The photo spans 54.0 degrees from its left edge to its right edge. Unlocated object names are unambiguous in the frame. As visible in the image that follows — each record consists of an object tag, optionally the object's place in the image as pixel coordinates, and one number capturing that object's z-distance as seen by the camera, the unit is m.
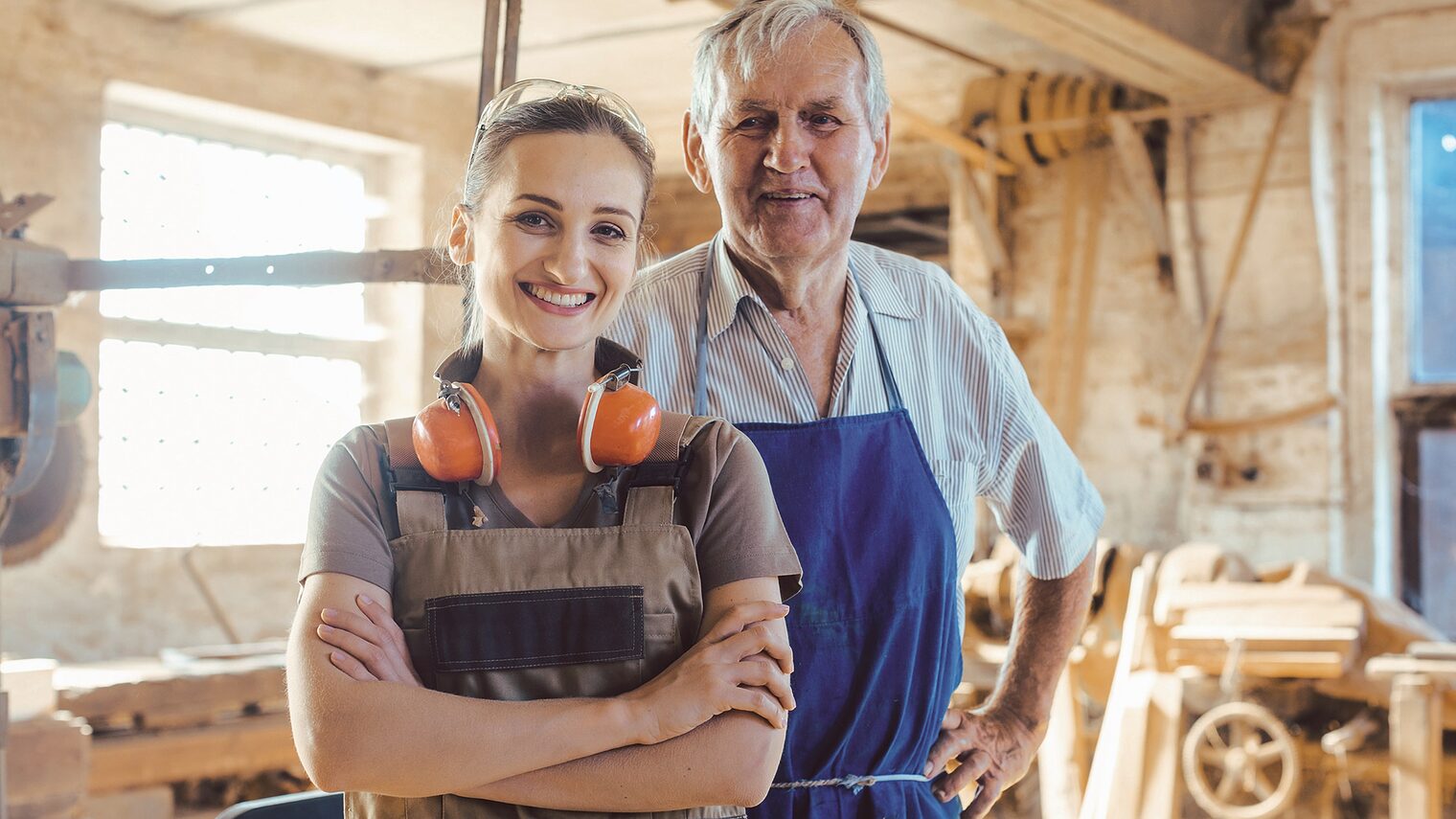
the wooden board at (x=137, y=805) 4.48
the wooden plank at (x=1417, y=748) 4.71
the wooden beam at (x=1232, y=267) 6.89
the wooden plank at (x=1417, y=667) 4.71
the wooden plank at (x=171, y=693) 4.70
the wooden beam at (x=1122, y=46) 5.45
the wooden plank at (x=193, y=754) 4.54
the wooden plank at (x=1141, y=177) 7.25
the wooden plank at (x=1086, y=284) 7.70
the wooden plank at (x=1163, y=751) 4.80
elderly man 1.95
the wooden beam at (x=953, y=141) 7.14
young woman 1.43
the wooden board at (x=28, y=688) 3.46
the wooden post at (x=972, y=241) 7.84
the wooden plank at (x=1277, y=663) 5.09
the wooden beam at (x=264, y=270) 2.41
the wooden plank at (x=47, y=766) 3.35
